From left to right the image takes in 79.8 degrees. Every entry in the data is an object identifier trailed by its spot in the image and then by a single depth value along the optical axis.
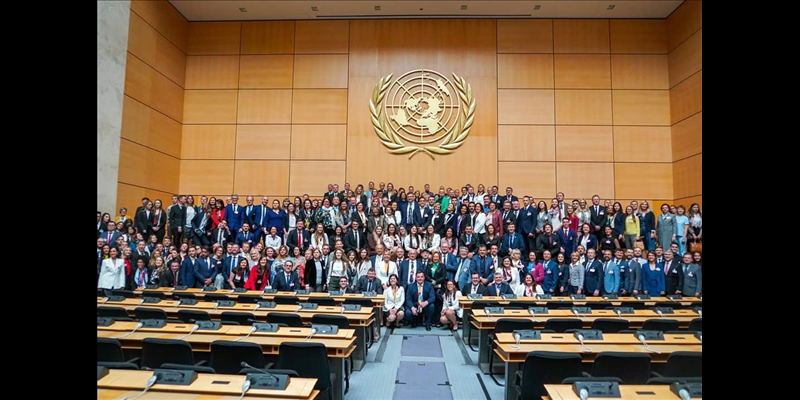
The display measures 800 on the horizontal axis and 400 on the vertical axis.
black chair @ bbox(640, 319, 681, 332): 5.21
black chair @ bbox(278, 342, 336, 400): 3.76
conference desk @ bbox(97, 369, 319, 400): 2.74
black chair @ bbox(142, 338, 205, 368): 3.79
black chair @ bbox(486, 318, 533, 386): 5.02
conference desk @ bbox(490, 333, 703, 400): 3.99
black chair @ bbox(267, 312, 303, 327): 5.18
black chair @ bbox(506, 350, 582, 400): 3.48
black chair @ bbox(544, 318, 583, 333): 5.22
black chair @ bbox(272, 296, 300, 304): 6.69
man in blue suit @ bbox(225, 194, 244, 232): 10.91
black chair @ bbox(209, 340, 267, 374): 3.75
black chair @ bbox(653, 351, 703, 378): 3.57
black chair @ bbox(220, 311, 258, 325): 5.39
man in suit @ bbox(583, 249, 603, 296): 8.80
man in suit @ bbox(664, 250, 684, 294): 8.78
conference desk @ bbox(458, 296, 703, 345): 6.80
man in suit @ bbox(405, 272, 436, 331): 8.02
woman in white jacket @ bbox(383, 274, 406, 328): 7.79
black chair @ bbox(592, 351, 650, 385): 3.57
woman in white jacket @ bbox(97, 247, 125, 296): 8.40
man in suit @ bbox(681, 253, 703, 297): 8.56
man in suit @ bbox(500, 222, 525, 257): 9.66
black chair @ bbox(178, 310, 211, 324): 5.33
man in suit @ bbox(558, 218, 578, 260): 9.88
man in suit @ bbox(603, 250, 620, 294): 8.84
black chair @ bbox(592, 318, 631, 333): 5.20
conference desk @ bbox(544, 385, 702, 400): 2.76
